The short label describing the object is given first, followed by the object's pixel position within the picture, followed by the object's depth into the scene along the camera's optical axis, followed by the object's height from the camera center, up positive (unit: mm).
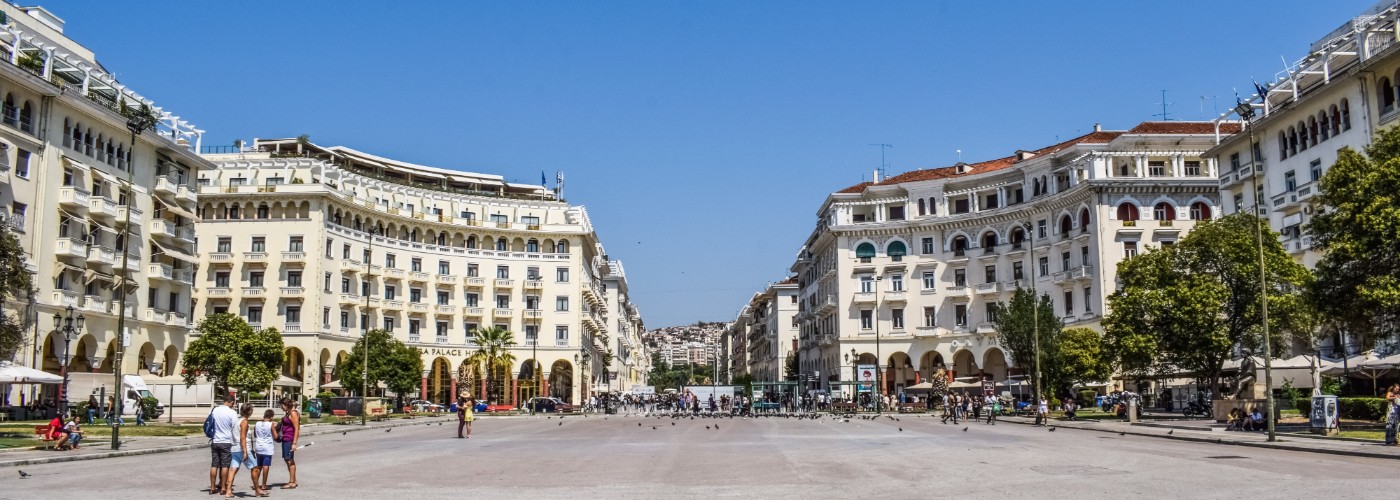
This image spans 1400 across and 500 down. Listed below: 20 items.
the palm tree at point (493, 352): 80562 +1742
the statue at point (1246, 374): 39366 -165
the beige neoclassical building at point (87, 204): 44875 +8152
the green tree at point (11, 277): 32531 +3147
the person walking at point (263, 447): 15312 -1020
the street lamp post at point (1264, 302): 27562 +1889
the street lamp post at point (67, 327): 40294 +2139
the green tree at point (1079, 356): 59281 +851
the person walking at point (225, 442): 15008 -929
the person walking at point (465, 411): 34750 -1193
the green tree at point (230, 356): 52219 +1010
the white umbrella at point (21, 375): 35406 +96
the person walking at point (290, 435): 16516 -917
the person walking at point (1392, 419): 24344 -1146
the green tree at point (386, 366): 70625 +649
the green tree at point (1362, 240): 31281 +3913
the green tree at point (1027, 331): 58188 +2216
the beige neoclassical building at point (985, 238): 67875 +9461
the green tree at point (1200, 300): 42875 +2880
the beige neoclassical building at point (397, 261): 73312 +8639
